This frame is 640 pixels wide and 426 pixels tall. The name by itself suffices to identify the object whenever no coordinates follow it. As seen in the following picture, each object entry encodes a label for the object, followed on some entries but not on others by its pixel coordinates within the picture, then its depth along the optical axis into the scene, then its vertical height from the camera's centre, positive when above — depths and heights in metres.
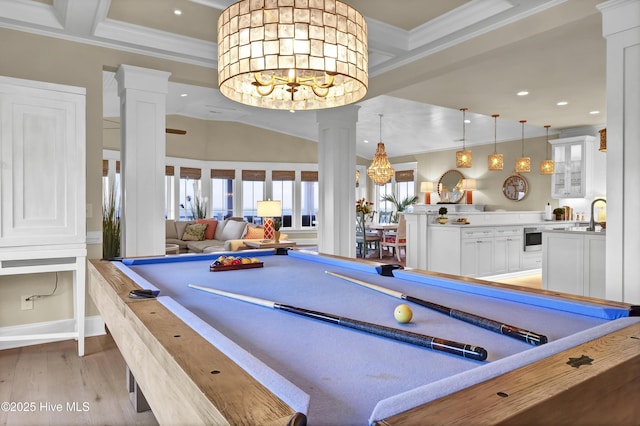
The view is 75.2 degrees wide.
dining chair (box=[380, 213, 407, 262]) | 8.16 -0.63
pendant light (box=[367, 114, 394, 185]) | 7.51 +0.73
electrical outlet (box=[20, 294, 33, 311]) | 3.46 -0.80
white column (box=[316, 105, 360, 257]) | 5.27 +0.36
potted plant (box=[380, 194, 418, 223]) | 10.82 +0.14
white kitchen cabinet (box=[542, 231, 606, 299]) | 4.04 -0.56
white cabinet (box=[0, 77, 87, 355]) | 3.07 +0.20
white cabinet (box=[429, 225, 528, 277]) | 6.02 -0.63
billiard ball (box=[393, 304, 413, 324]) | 1.31 -0.34
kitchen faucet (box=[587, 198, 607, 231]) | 4.19 -0.18
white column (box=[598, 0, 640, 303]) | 2.55 +0.40
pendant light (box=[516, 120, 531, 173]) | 7.51 +0.79
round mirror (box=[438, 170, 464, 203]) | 9.85 +0.52
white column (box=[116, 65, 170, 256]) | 3.81 +0.46
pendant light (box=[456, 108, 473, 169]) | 7.05 +0.84
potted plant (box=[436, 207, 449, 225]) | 6.33 -0.15
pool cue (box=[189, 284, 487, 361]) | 0.98 -0.34
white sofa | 7.68 -0.53
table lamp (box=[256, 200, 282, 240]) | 6.49 +0.00
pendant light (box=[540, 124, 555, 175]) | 7.52 +0.75
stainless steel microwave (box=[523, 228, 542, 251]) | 6.89 -0.52
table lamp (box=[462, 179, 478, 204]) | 9.51 +0.51
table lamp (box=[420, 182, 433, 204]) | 10.38 +0.48
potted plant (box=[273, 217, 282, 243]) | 6.45 -0.36
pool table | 0.70 -0.36
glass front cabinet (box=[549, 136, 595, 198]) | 7.54 +0.77
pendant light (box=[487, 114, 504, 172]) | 7.30 +0.82
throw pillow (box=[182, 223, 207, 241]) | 8.23 -0.50
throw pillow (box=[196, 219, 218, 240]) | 8.45 -0.42
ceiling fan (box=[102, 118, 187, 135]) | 6.53 +1.20
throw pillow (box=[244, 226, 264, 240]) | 7.75 -0.49
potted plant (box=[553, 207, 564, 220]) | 7.23 -0.07
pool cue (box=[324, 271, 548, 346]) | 1.10 -0.35
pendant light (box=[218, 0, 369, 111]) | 1.76 +0.74
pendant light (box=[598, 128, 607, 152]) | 4.50 +0.75
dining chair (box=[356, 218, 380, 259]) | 8.41 -0.62
